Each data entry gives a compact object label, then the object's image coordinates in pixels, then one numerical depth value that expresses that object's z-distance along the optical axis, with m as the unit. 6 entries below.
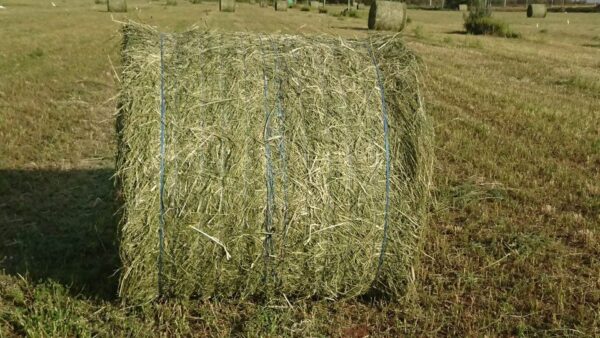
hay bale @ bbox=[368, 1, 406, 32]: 26.30
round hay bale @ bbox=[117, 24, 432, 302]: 3.74
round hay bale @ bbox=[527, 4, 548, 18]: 44.19
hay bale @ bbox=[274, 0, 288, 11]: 44.01
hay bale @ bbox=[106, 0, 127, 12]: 32.51
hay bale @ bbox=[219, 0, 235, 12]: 37.69
